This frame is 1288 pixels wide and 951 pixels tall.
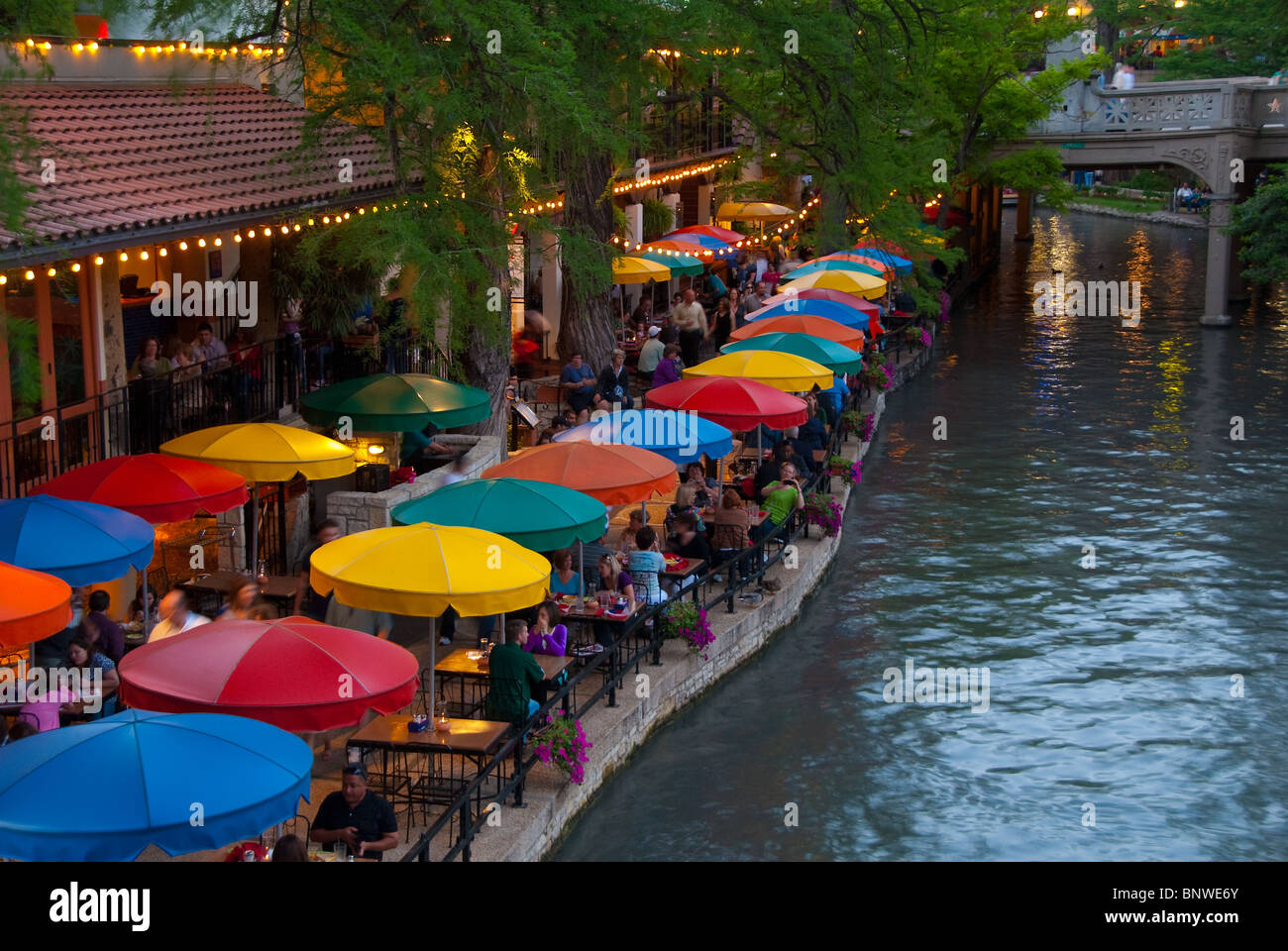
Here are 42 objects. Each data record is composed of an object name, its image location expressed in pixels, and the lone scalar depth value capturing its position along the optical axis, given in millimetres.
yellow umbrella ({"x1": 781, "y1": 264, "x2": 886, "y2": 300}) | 30562
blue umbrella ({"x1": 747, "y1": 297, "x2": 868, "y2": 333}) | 27766
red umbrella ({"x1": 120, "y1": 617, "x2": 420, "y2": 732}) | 9797
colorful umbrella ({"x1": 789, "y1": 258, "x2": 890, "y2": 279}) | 32188
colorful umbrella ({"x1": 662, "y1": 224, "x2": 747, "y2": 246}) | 37000
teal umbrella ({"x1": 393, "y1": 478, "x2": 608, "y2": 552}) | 13648
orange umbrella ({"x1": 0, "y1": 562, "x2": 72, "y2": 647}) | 10156
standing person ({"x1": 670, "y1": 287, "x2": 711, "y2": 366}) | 29656
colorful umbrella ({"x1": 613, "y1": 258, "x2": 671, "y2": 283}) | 29797
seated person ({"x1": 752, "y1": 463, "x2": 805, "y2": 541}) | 18547
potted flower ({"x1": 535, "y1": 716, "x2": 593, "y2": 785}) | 12062
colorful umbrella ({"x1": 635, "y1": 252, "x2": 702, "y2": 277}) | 31594
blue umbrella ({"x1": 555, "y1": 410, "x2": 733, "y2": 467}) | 17609
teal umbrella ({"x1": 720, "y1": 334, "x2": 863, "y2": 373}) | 23250
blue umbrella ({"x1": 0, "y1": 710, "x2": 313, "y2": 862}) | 7875
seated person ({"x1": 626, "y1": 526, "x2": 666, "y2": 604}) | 15672
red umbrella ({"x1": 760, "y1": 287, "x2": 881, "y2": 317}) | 28688
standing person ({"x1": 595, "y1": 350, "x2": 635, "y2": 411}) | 23828
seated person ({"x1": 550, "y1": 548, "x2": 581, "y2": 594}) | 15289
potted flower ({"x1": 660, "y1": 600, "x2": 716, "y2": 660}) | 15391
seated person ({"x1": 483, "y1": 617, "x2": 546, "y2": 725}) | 12242
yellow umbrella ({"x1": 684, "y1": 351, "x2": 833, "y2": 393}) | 21250
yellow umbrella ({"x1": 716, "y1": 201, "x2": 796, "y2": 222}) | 43062
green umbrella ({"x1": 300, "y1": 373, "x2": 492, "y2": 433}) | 16719
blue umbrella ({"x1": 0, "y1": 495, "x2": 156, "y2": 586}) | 11789
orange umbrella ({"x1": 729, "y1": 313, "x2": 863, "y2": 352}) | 25359
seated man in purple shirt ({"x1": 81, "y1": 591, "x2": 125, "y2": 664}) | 12594
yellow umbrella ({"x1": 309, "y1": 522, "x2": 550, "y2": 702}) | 11703
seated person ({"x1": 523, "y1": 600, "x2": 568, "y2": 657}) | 13664
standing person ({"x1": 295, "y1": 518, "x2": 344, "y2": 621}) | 14562
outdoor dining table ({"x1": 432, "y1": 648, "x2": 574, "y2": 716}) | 13034
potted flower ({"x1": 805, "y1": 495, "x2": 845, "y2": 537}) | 20234
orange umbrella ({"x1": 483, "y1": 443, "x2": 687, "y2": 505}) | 15398
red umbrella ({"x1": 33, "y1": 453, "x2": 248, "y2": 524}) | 13477
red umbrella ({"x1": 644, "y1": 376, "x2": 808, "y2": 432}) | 19266
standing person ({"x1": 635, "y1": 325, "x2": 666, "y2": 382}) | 27250
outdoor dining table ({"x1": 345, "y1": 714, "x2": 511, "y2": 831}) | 11336
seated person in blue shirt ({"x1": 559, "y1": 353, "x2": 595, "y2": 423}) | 22844
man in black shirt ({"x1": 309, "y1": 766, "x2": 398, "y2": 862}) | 10109
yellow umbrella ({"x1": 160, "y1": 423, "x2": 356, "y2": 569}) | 14781
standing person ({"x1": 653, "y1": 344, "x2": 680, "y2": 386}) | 25062
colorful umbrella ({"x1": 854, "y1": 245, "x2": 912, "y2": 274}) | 35941
